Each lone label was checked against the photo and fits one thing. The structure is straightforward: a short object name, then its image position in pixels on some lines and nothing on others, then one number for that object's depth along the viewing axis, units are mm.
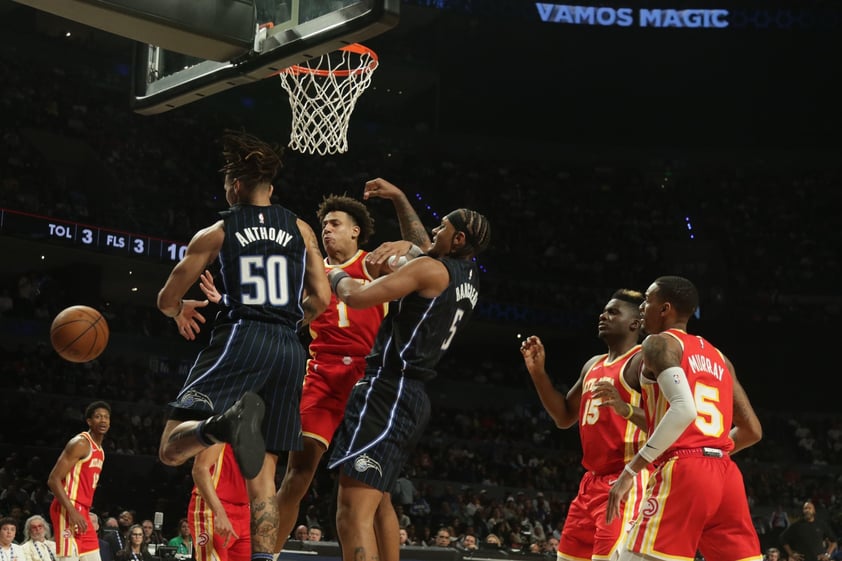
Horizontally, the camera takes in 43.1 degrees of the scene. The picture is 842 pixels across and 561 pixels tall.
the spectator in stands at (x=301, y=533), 13617
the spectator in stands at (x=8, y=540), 10195
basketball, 7090
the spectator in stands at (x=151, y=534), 12504
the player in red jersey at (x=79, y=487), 9250
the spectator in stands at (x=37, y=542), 10602
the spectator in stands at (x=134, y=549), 11148
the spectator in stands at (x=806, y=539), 13930
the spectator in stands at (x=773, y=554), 13969
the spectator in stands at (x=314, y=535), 13195
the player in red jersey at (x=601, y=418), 5734
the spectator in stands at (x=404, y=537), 13362
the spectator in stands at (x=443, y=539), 14344
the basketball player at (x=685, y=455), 4875
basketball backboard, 6117
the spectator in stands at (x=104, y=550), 11205
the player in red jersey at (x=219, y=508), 5301
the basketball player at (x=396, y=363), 5156
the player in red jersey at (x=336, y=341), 5879
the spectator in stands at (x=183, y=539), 12328
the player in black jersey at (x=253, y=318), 4801
